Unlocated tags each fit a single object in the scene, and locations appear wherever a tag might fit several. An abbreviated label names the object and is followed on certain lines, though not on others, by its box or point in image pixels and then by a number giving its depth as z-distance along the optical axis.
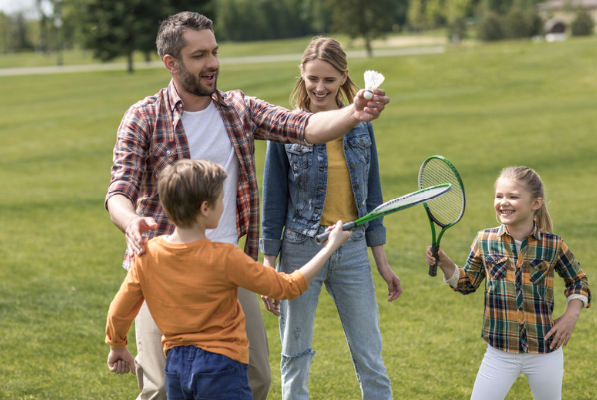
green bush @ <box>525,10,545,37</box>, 64.56
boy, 3.19
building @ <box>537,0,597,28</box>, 84.94
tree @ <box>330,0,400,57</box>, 67.12
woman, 4.34
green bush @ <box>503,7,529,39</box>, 64.75
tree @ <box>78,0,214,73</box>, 60.72
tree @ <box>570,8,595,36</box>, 66.25
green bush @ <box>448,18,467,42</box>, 72.50
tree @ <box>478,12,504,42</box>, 69.25
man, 3.78
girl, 4.02
